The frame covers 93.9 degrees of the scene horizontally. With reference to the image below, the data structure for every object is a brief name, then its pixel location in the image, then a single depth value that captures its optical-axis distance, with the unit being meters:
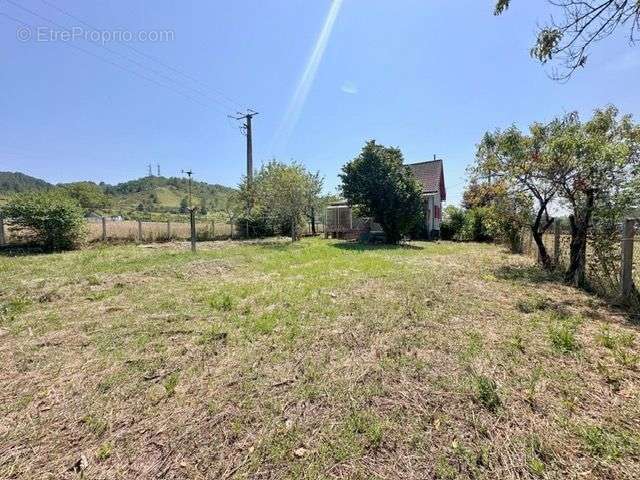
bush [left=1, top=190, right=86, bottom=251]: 11.41
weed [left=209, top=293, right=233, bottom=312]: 4.79
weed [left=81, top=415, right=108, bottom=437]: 2.14
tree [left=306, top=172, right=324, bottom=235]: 17.86
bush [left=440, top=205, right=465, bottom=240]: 19.59
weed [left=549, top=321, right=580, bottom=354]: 3.25
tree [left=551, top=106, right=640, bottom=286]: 6.02
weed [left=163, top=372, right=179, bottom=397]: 2.57
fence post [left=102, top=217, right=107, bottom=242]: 13.97
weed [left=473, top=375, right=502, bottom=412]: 2.33
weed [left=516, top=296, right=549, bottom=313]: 4.71
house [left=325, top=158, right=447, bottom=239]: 19.53
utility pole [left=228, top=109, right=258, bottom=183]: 23.54
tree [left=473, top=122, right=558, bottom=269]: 7.70
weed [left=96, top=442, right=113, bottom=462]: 1.91
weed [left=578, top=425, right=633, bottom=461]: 1.87
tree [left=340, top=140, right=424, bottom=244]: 15.23
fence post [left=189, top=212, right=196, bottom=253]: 11.09
